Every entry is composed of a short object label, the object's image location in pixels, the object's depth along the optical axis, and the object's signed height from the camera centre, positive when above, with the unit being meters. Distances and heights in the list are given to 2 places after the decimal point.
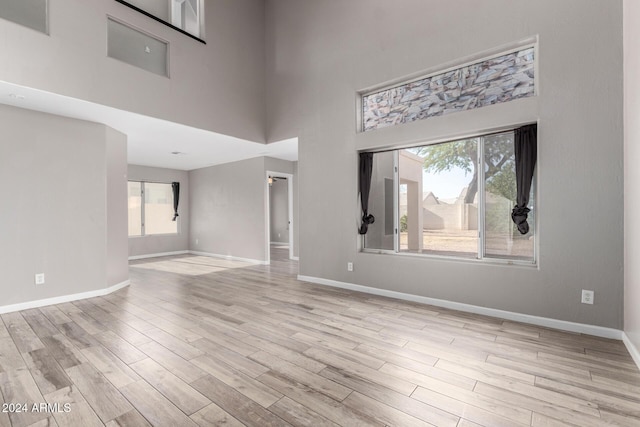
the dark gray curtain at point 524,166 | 3.23 +0.47
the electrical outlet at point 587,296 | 2.91 -0.86
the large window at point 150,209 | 8.19 +0.07
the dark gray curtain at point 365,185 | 4.52 +0.38
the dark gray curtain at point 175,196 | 8.84 +0.45
